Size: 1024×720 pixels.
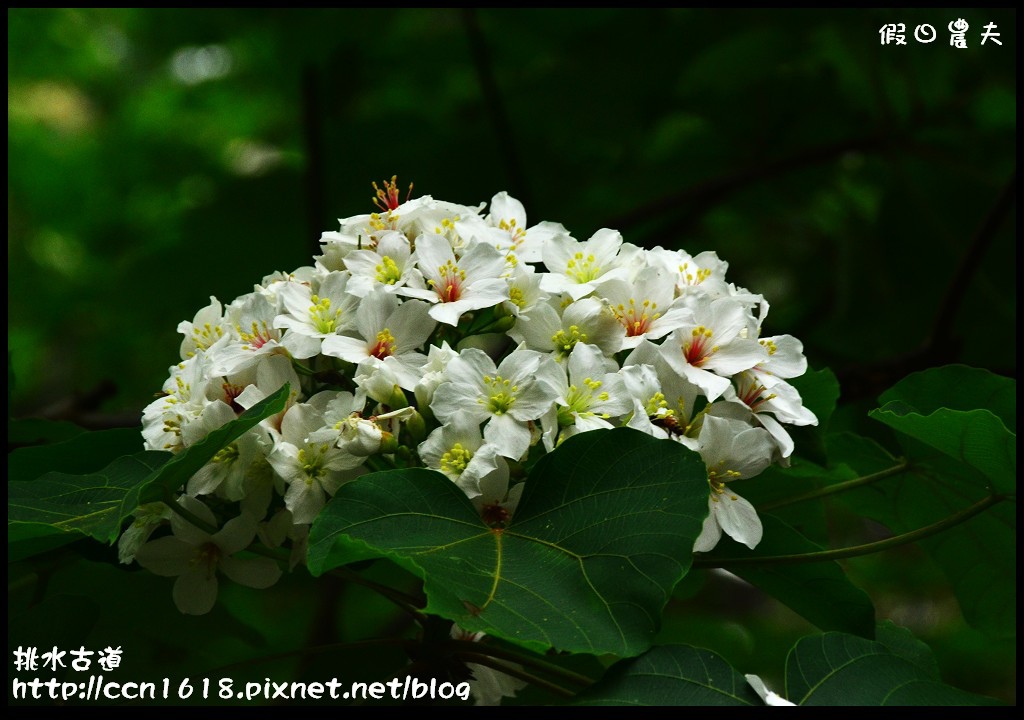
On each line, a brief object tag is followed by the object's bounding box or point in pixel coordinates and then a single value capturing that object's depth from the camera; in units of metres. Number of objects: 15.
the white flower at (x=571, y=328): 1.23
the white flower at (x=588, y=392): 1.21
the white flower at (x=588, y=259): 1.26
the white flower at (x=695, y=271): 1.26
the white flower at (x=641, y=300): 1.24
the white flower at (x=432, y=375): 1.21
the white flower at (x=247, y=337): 1.22
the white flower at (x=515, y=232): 1.27
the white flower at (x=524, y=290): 1.24
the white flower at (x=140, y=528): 1.23
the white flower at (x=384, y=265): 1.23
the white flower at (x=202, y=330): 1.27
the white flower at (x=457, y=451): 1.19
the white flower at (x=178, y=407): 1.22
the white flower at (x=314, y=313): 1.22
